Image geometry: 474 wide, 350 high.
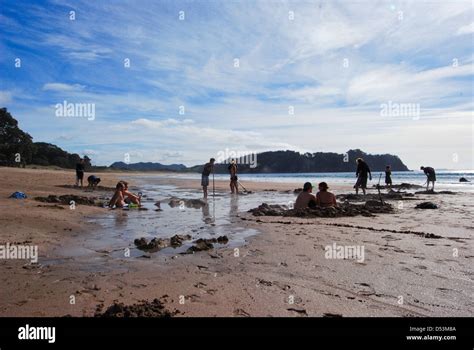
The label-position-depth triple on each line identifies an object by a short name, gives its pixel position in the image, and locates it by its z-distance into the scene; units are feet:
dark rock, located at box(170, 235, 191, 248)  23.45
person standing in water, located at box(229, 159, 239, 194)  74.35
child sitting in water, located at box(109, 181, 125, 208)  46.32
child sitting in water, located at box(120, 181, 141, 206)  47.19
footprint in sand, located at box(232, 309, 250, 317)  12.42
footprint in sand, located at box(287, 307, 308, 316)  12.53
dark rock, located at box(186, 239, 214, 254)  21.87
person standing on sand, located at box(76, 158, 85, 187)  79.51
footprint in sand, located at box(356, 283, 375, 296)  14.58
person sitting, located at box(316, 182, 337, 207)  42.29
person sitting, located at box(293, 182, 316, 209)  41.75
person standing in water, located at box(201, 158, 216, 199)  66.18
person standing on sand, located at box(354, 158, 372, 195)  64.62
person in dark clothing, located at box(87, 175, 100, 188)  79.61
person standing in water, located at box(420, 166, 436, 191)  82.33
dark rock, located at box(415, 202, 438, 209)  46.45
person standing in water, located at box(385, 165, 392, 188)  82.58
